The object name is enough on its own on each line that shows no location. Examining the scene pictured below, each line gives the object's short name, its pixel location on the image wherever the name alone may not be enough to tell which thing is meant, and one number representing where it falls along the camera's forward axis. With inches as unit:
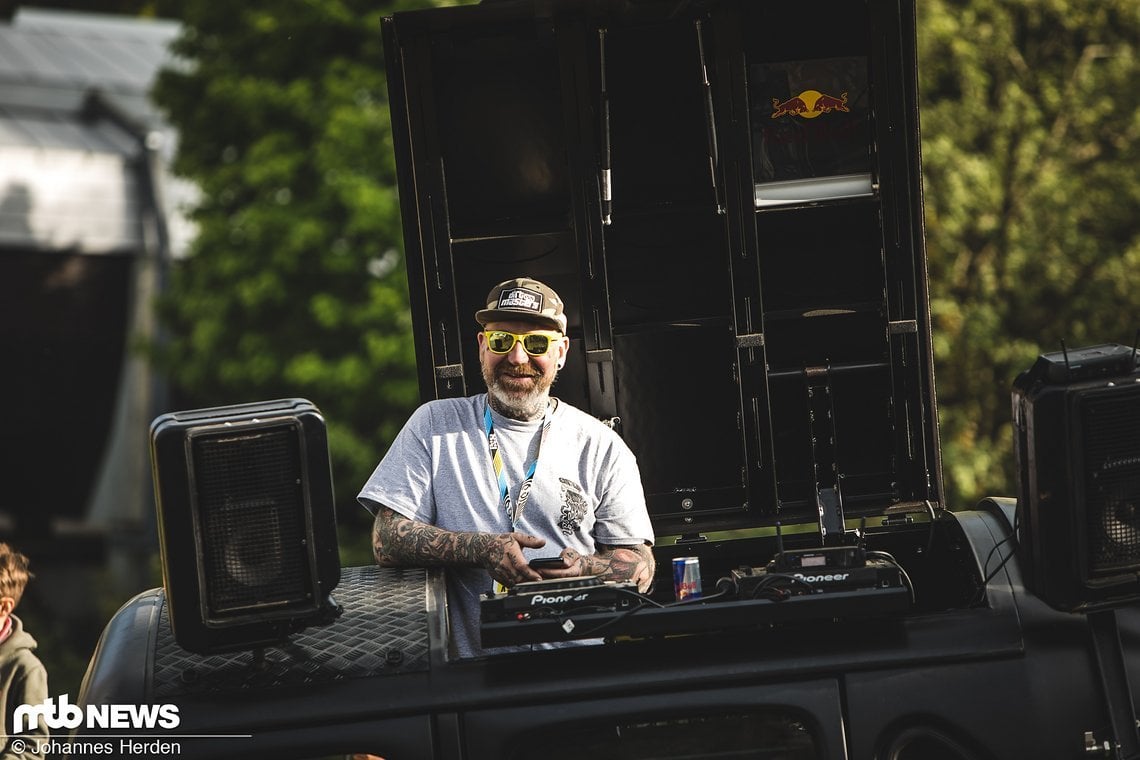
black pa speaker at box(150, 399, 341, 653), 294.7
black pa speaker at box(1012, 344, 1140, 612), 304.7
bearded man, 348.5
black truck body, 412.2
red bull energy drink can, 329.1
